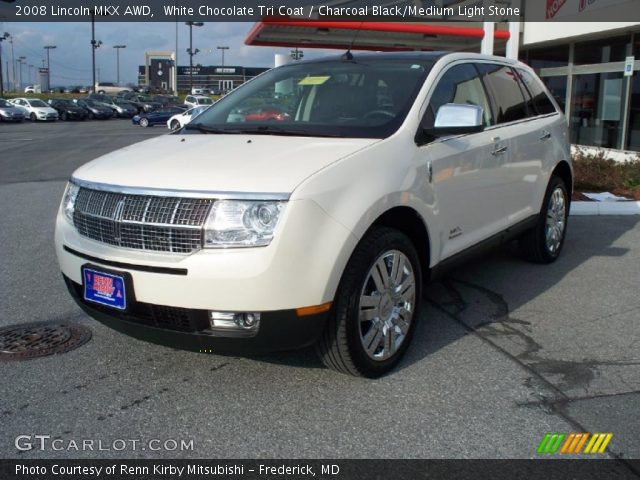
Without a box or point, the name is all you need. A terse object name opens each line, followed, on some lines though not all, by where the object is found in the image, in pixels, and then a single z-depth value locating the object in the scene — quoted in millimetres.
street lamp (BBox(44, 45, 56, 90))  125688
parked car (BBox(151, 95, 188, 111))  60806
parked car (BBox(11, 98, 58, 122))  44406
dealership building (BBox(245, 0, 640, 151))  14036
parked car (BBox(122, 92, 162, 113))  56344
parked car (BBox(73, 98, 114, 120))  49250
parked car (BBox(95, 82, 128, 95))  113438
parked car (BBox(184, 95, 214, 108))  50319
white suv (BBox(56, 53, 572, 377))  3107
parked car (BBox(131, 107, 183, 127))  40031
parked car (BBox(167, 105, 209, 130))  32809
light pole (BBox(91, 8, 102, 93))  67138
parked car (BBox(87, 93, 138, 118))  54562
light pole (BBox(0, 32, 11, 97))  68112
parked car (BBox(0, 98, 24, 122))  41094
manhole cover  3982
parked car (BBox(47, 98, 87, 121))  47531
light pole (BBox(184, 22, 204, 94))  81150
